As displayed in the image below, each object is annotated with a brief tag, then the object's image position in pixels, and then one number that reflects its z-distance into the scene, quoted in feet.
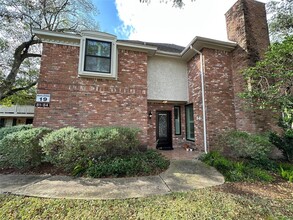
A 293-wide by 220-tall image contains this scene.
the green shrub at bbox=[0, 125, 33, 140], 21.62
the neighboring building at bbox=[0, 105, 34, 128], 56.09
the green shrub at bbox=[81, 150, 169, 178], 13.54
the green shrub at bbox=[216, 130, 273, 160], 17.03
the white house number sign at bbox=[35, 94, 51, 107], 18.77
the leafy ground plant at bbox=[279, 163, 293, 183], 13.55
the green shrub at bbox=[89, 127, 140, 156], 15.66
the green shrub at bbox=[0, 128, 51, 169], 14.24
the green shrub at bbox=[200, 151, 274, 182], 13.32
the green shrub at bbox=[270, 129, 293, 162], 17.10
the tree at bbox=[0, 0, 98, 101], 26.30
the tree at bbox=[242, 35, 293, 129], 16.46
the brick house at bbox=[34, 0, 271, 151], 19.83
